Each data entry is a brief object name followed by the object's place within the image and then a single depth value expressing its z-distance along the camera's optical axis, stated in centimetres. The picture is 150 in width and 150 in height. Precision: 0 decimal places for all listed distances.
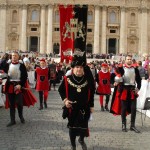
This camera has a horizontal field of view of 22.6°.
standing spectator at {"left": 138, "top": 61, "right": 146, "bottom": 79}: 1856
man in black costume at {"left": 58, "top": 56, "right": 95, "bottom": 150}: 737
